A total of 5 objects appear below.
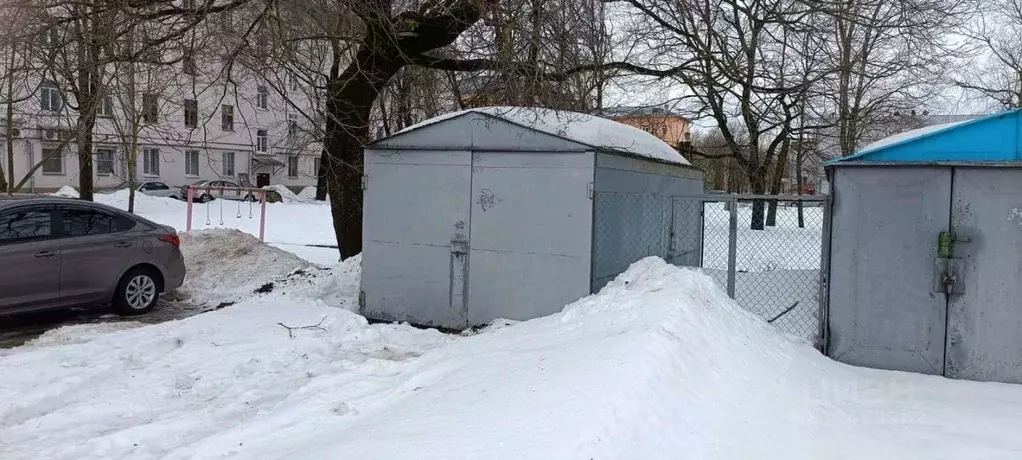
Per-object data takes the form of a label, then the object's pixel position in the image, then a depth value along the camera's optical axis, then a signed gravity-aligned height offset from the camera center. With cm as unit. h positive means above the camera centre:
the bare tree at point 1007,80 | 3041 +542
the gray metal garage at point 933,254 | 593 -40
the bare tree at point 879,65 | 1064 +294
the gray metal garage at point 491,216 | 771 -24
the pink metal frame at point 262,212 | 1690 -54
